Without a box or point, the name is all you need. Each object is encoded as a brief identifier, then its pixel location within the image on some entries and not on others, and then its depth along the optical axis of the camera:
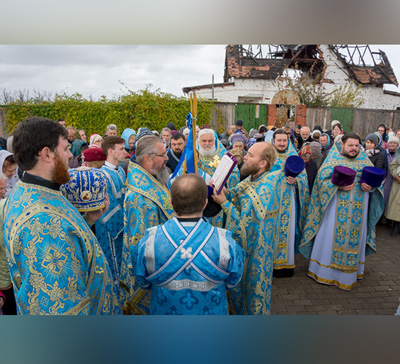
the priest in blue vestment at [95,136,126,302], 3.46
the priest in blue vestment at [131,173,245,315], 1.82
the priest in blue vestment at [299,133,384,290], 4.33
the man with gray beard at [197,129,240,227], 4.70
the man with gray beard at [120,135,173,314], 2.66
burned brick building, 18.86
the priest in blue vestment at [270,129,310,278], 4.56
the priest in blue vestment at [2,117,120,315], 1.51
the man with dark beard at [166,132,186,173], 5.55
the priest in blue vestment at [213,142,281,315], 2.91
